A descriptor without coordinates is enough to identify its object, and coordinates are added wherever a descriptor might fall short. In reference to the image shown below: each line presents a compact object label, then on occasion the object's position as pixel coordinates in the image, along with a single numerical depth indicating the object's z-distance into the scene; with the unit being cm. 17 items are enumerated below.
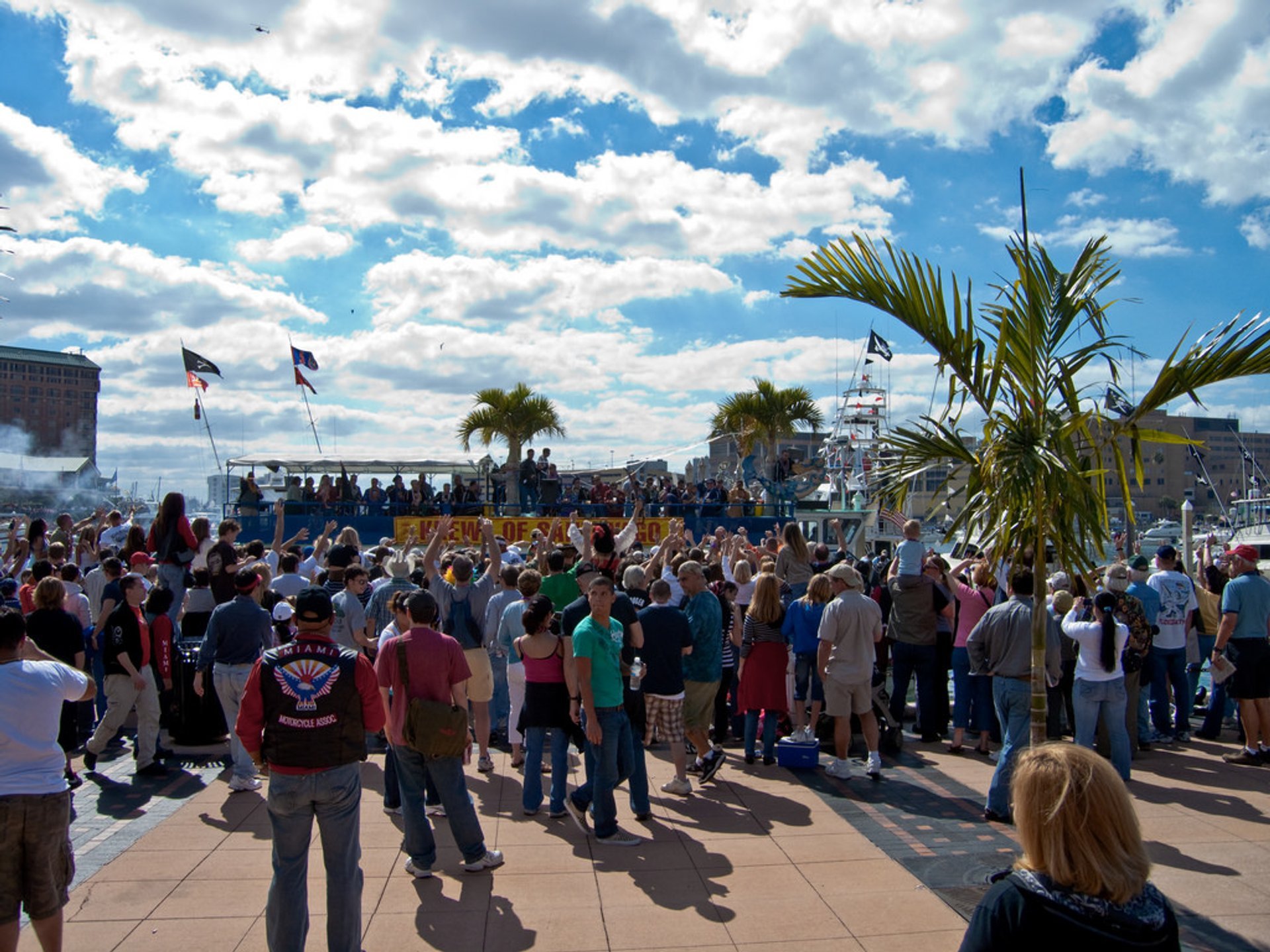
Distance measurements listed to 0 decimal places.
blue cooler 801
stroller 856
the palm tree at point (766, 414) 3234
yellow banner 2328
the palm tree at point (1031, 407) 509
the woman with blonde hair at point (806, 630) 804
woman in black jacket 216
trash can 842
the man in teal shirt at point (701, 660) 767
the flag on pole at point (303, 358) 2447
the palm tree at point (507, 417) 3075
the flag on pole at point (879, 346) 2692
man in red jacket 423
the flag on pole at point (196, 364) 2242
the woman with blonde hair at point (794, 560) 1005
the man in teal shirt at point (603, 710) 610
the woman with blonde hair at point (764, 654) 802
